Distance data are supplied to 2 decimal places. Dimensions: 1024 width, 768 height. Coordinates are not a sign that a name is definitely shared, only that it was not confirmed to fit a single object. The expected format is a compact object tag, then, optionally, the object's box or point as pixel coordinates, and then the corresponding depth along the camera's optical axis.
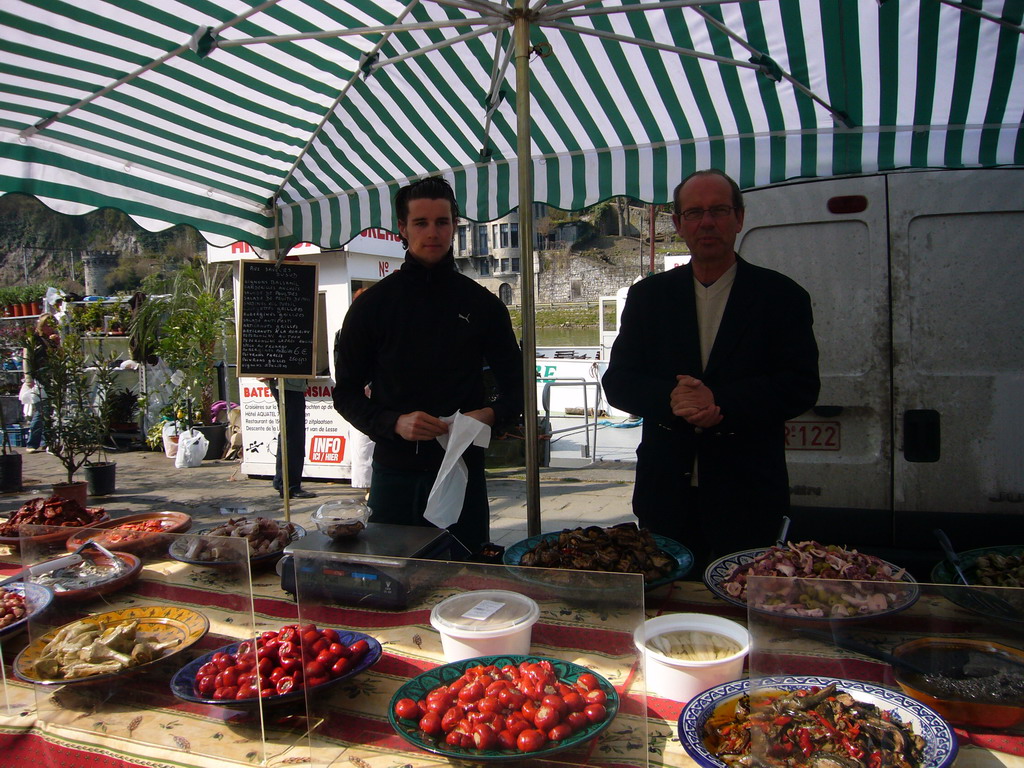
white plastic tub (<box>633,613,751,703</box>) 1.31
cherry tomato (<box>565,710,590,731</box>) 1.12
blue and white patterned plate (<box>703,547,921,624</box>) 1.16
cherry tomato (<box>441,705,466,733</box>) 1.15
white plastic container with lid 1.32
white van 3.25
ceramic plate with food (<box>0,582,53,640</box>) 1.62
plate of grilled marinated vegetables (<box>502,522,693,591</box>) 1.82
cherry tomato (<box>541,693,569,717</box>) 1.14
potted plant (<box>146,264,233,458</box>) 11.12
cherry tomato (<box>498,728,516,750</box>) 1.10
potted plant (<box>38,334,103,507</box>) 7.25
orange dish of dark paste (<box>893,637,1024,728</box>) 1.13
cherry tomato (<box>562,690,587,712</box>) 1.15
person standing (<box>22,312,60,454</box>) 7.52
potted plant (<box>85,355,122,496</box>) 7.83
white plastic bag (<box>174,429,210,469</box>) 10.05
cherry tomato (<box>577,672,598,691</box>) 1.21
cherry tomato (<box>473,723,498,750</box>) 1.10
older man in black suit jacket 2.27
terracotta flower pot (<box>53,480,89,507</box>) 6.82
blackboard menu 3.81
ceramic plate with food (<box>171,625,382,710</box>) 1.33
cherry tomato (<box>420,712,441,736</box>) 1.16
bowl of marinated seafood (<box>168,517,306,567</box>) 1.40
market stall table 1.17
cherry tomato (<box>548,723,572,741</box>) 1.10
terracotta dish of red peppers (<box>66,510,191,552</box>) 1.62
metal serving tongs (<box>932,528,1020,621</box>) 1.11
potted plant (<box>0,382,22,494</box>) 8.75
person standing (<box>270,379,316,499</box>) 7.05
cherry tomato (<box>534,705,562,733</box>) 1.12
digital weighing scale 1.37
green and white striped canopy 2.52
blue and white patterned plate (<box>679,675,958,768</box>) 1.07
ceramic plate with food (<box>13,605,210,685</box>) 1.48
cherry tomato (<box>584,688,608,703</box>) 1.17
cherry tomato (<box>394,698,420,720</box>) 1.21
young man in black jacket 2.55
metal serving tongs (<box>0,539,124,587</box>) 1.67
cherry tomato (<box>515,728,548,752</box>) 1.08
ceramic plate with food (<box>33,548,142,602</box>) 1.62
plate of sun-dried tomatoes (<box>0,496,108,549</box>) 2.68
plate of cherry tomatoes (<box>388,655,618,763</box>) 1.10
